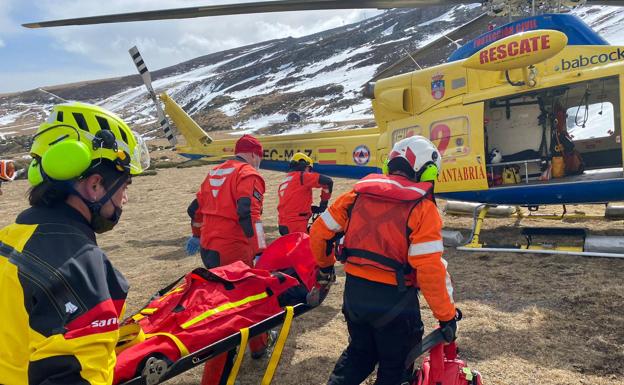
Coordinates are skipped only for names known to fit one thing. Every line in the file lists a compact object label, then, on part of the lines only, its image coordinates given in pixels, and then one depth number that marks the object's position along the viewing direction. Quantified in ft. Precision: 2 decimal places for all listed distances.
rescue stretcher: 7.64
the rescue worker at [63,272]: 4.66
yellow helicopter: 19.20
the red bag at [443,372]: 8.49
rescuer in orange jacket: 8.45
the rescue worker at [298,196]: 19.54
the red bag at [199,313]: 8.07
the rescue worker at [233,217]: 12.69
